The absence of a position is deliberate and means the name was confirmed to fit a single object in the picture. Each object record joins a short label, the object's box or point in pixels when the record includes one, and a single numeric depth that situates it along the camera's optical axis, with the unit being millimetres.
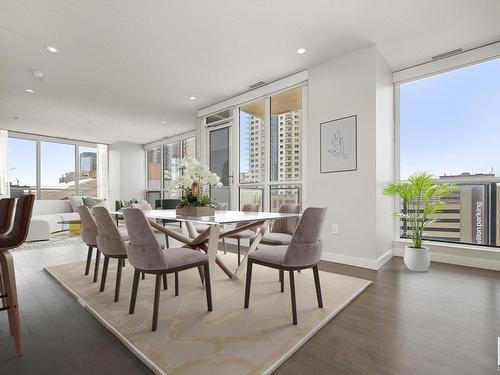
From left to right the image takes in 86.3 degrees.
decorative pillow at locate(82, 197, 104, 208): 7398
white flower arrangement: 2624
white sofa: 5316
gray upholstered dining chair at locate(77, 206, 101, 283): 2707
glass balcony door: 5332
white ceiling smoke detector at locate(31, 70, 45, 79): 3903
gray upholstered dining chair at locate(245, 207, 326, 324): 1841
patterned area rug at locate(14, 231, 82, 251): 4787
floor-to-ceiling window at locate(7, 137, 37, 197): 7297
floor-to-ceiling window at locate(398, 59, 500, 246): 3365
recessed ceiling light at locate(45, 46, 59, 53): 3266
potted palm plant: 3107
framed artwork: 3465
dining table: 2006
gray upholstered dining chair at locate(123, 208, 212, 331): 1737
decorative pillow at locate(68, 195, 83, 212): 7625
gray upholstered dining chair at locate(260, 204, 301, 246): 2809
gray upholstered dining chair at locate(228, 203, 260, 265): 3111
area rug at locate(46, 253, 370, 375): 1434
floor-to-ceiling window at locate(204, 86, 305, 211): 4293
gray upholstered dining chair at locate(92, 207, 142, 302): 2229
